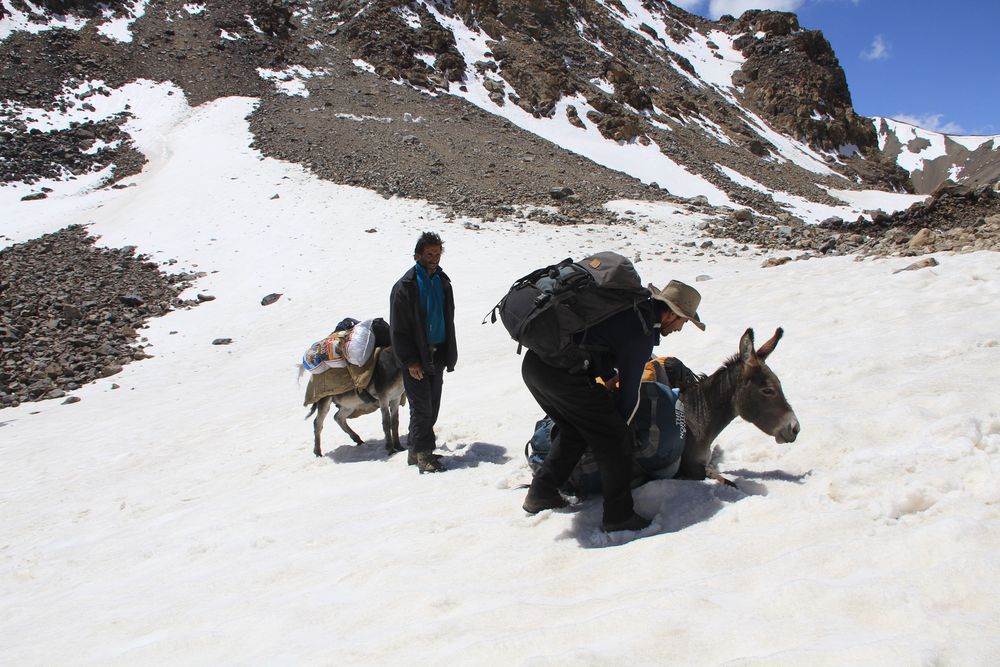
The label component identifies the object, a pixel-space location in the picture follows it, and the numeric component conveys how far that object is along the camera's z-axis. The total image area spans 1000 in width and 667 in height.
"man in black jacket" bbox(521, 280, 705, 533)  3.47
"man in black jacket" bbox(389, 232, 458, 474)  5.47
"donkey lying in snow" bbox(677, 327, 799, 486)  3.92
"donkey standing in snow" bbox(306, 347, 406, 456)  6.43
